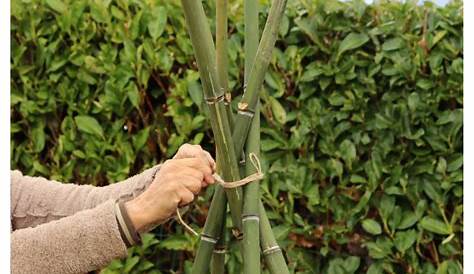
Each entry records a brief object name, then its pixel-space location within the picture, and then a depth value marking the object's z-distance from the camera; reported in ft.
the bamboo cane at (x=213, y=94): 6.09
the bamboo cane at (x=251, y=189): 6.65
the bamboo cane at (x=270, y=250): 6.79
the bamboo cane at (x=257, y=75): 6.57
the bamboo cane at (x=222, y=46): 6.54
